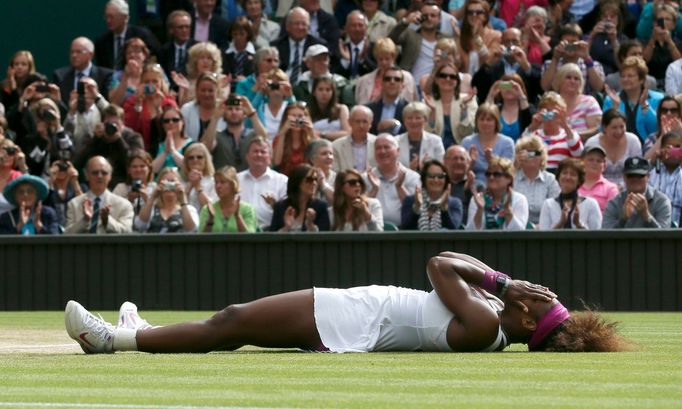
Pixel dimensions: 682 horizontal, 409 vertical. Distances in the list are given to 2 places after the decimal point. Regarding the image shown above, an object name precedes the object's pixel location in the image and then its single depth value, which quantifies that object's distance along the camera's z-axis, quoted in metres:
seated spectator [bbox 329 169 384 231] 16.59
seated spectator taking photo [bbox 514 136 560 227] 17.19
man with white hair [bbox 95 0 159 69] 21.38
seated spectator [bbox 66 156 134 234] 17.50
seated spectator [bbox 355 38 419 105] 19.45
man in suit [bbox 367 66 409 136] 18.73
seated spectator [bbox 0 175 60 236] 17.67
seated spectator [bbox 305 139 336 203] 17.44
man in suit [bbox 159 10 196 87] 20.95
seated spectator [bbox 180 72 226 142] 19.06
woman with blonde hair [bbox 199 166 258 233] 17.33
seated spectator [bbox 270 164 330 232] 16.98
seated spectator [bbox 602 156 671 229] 16.67
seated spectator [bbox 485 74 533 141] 18.77
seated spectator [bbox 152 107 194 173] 18.56
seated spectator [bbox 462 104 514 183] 17.88
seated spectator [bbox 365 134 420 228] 17.41
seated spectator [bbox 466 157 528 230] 16.81
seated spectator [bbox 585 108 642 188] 17.61
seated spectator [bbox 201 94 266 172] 18.70
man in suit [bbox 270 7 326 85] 20.41
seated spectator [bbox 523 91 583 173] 17.84
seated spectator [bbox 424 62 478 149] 18.89
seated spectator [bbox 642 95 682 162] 17.73
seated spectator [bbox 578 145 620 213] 17.03
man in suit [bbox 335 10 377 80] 20.52
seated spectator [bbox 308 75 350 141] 19.08
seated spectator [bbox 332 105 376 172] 18.11
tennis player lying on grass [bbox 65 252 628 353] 9.46
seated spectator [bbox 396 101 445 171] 17.95
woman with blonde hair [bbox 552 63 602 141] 18.56
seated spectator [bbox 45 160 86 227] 18.12
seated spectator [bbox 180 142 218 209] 17.67
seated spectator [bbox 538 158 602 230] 16.67
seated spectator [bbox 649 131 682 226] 17.17
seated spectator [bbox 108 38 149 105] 20.17
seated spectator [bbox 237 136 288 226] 17.64
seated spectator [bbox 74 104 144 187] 18.70
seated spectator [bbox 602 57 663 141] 18.58
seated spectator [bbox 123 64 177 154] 19.47
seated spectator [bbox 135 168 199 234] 17.42
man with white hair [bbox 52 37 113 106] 20.69
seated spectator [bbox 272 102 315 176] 18.06
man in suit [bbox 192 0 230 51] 21.52
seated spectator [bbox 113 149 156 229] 17.83
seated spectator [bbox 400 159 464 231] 16.89
